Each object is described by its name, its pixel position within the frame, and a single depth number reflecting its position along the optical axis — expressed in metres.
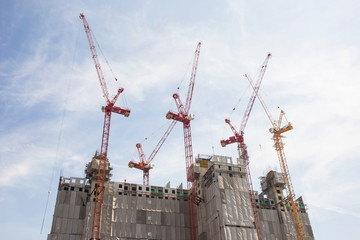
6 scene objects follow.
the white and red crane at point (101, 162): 101.69
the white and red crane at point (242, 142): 126.43
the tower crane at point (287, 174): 121.47
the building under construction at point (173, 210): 104.69
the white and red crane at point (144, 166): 158.75
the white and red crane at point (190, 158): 114.62
